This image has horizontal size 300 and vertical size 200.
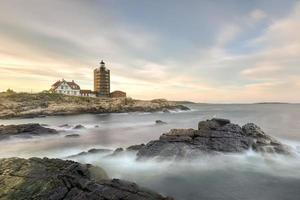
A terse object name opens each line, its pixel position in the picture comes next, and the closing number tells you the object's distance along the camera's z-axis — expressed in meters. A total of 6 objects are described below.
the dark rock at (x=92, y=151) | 15.58
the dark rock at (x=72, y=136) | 24.71
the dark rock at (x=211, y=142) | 13.87
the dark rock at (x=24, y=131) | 24.17
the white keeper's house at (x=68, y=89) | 87.82
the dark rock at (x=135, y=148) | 15.83
